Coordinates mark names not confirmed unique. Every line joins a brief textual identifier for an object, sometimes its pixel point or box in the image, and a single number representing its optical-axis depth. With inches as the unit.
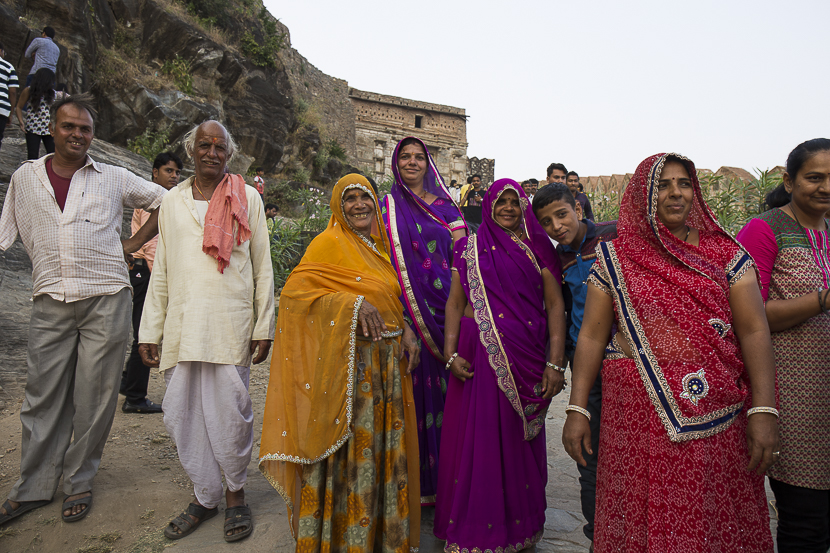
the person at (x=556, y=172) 306.3
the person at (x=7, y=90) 200.7
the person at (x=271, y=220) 293.0
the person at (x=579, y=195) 250.4
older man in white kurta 103.6
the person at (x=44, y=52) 270.2
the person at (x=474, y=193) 436.1
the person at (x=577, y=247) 96.6
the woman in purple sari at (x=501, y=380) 96.8
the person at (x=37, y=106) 237.6
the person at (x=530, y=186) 377.4
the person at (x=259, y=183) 470.2
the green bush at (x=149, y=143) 394.6
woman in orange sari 91.1
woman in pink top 76.4
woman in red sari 66.5
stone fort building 924.0
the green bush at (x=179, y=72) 478.9
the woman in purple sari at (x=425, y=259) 120.0
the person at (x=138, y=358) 161.5
